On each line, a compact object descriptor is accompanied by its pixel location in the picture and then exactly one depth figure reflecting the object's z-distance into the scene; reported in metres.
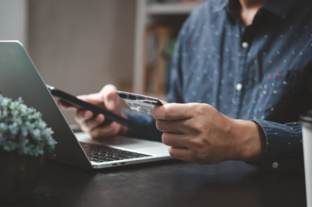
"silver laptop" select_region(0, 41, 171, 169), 0.59
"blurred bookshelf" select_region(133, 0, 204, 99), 2.01
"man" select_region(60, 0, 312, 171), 0.69
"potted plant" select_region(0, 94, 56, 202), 0.45
